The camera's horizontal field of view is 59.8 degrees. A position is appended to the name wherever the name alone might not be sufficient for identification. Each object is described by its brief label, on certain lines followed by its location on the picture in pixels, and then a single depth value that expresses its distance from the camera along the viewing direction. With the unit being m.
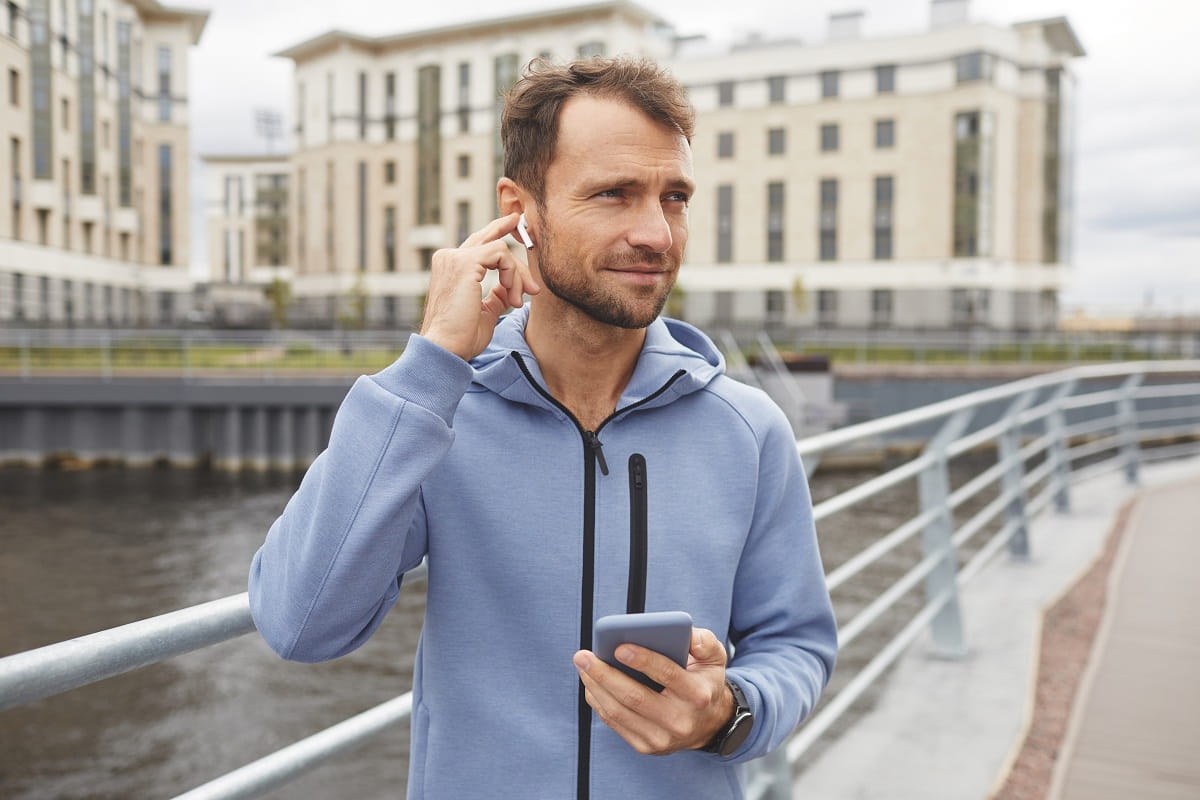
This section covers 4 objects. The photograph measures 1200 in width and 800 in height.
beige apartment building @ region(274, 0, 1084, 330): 43.84
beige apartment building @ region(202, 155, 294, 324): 89.19
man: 1.41
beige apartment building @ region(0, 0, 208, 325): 39.91
